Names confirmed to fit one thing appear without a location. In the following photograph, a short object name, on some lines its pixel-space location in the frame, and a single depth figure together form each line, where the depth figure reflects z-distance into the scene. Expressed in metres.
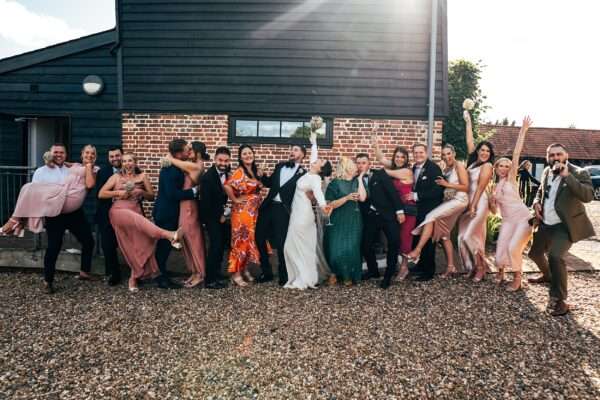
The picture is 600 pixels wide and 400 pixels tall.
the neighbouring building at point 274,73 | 8.02
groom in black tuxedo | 5.25
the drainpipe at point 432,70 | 7.78
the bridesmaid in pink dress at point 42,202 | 4.95
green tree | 20.84
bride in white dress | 5.18
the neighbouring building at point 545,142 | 28.83
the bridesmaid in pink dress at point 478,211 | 5.41
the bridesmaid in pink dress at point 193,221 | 5.06
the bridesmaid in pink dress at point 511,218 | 5.15
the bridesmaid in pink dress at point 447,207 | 5.42
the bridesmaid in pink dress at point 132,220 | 4.96
